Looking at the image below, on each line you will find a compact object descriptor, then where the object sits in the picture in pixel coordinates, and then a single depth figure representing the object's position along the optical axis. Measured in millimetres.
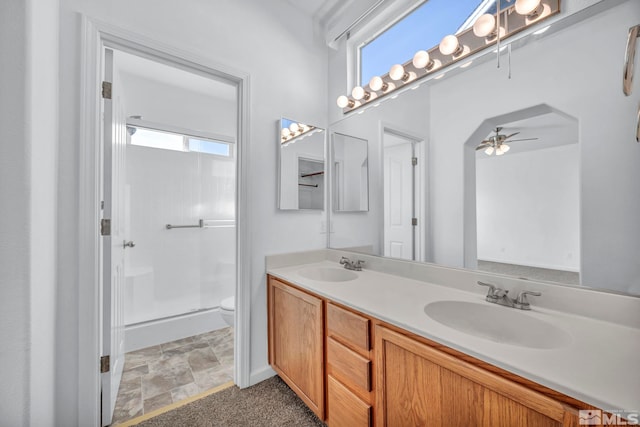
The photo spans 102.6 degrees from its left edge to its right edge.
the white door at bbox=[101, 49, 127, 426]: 1359
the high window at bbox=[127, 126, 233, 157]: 2484
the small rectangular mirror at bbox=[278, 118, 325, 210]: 1891
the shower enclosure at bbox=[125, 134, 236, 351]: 2406
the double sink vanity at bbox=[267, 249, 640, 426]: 619
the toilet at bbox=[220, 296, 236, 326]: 2230
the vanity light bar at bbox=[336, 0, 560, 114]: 1104
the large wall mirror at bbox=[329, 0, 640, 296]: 922
